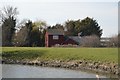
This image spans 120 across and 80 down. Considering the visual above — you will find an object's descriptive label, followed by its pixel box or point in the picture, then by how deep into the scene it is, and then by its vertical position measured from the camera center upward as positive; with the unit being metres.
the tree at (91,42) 72.89 +0.89
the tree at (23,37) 82.56 +2.17
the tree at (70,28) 96.84 +5.04
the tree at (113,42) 66.14 +0.85
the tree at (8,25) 79.06 +4.95
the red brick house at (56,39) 84.31 +1.73
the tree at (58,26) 103.57 +6.02
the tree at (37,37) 84.62 +2.22
